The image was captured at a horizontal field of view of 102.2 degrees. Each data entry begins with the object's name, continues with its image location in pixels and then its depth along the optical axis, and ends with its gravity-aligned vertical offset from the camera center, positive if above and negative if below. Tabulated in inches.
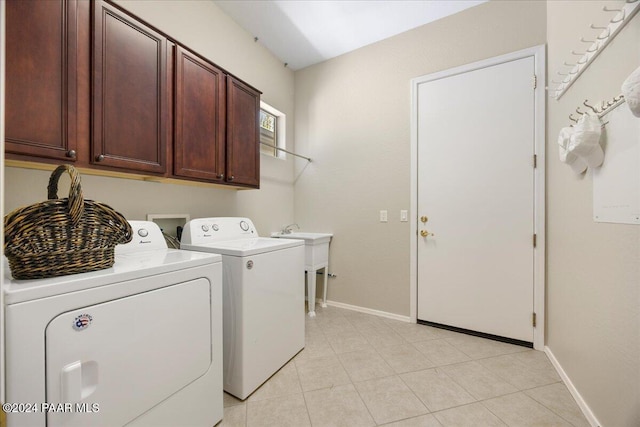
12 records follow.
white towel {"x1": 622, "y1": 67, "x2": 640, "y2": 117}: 33.6 +16.3
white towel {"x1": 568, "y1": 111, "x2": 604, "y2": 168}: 47.7 +13.9
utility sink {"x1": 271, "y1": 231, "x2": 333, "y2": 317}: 104.4 -17.9
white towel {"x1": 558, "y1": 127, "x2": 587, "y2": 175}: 54.5 +12.6
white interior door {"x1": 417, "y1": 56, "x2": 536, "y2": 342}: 81.5 +5.3
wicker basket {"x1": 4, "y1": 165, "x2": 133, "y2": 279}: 31.1 -3.2
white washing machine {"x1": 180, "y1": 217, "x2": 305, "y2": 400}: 57.6 -21.2
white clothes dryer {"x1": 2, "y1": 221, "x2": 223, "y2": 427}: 28.9 -18.2
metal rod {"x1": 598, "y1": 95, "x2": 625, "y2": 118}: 42.7 +18.9
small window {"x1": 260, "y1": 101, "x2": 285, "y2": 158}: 113.4 +38.6
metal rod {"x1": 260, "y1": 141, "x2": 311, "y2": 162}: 110.0 +26.6
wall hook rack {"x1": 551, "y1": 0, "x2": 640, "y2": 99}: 41.1 +32.3
